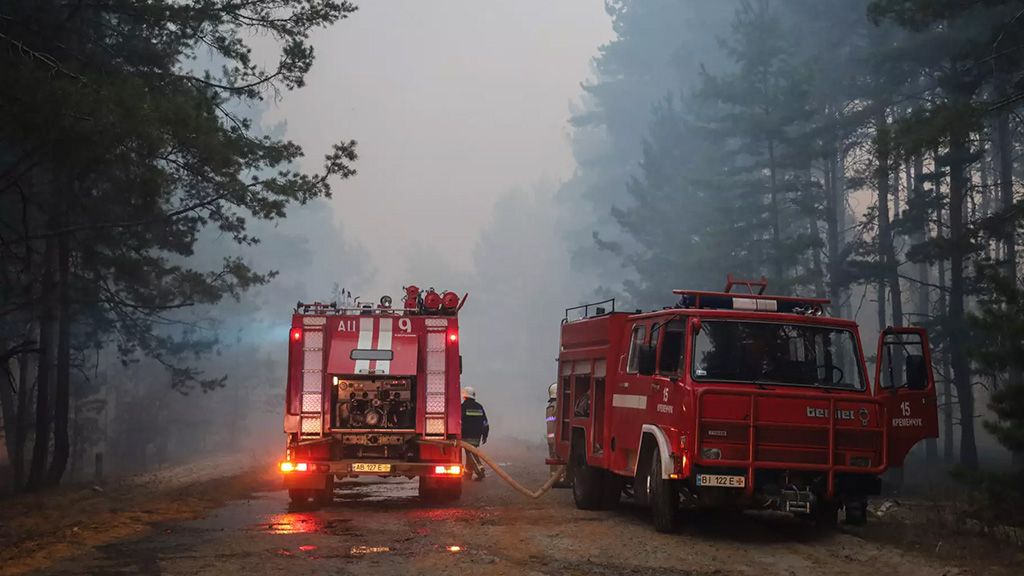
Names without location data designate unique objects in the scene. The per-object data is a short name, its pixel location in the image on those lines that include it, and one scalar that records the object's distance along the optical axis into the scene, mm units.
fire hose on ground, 16766
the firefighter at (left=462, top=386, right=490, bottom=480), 20828
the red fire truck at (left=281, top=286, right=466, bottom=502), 16578
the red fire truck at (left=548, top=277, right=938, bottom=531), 12023
